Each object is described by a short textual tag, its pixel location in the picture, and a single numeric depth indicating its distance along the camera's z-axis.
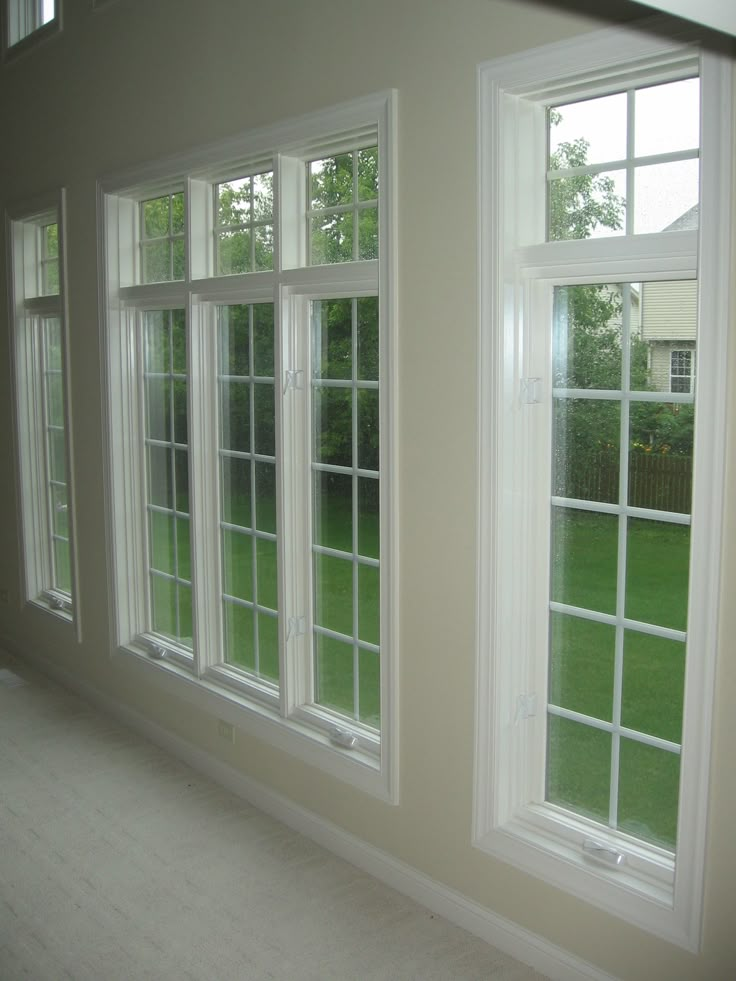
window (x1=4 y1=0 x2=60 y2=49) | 5.82
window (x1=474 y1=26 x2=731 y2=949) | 2.69
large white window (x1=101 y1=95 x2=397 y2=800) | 3.77
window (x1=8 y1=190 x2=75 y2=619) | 6.16
